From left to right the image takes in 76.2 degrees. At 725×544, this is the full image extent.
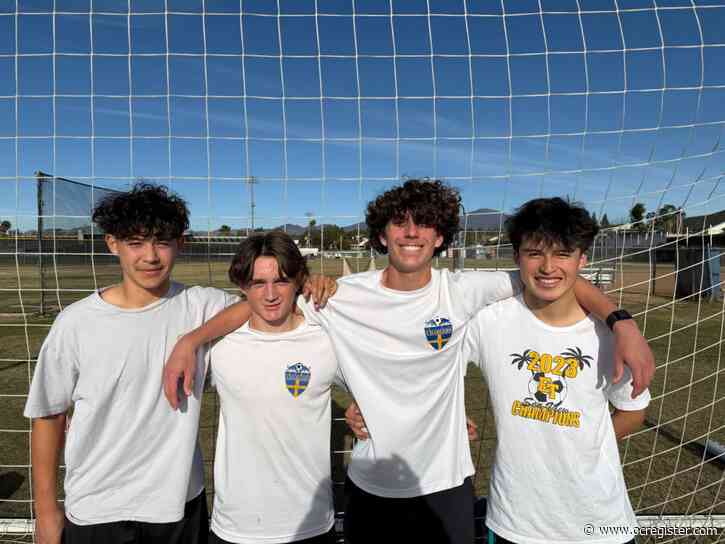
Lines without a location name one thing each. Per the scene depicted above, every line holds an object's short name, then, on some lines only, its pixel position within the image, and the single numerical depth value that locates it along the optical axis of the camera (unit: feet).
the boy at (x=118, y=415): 5.24
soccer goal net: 8.63
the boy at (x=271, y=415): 5.21
